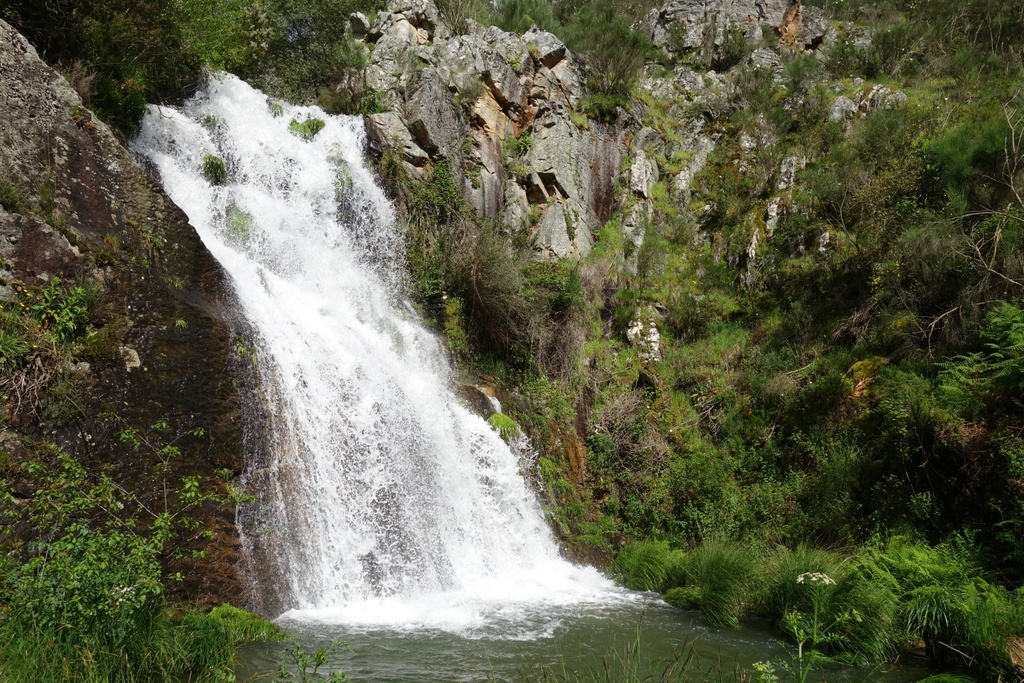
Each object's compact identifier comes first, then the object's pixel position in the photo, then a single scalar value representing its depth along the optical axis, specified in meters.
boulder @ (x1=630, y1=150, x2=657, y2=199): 19.58
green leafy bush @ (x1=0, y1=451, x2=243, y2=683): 3.50
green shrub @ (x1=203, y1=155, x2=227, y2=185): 12.82
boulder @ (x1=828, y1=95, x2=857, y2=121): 19.20
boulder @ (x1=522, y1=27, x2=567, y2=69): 19.69
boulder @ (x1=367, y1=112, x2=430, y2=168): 15.09
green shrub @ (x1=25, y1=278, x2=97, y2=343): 6.92
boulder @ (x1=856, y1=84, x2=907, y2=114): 18.41
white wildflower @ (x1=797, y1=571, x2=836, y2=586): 5.23
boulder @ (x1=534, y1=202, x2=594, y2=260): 16.30
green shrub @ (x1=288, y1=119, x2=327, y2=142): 15.16
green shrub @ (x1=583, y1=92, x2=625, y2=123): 20.02
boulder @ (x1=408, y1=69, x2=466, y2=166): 15.48
